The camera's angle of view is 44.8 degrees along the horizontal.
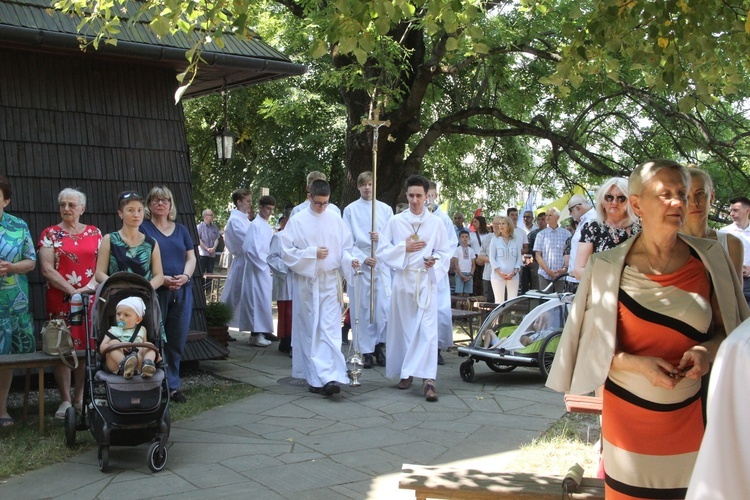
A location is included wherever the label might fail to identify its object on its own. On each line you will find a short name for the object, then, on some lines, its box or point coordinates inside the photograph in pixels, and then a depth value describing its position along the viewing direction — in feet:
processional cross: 31.86
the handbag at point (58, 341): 23.18
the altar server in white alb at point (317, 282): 29.35
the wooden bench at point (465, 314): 39.70
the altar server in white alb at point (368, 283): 36.47
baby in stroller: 20.86
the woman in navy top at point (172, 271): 26.96
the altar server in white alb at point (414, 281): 29.84
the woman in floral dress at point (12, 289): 24.23
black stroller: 20.18
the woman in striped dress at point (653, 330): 11.61
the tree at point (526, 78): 18.60
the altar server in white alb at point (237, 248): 43.37
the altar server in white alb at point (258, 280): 42.88
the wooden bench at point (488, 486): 13.73
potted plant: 35.27
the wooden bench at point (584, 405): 18.52
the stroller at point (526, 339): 31.32
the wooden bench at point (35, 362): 22.50
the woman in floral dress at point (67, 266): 25.09
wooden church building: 29.32
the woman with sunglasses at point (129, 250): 25.00
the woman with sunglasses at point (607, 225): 17.83
